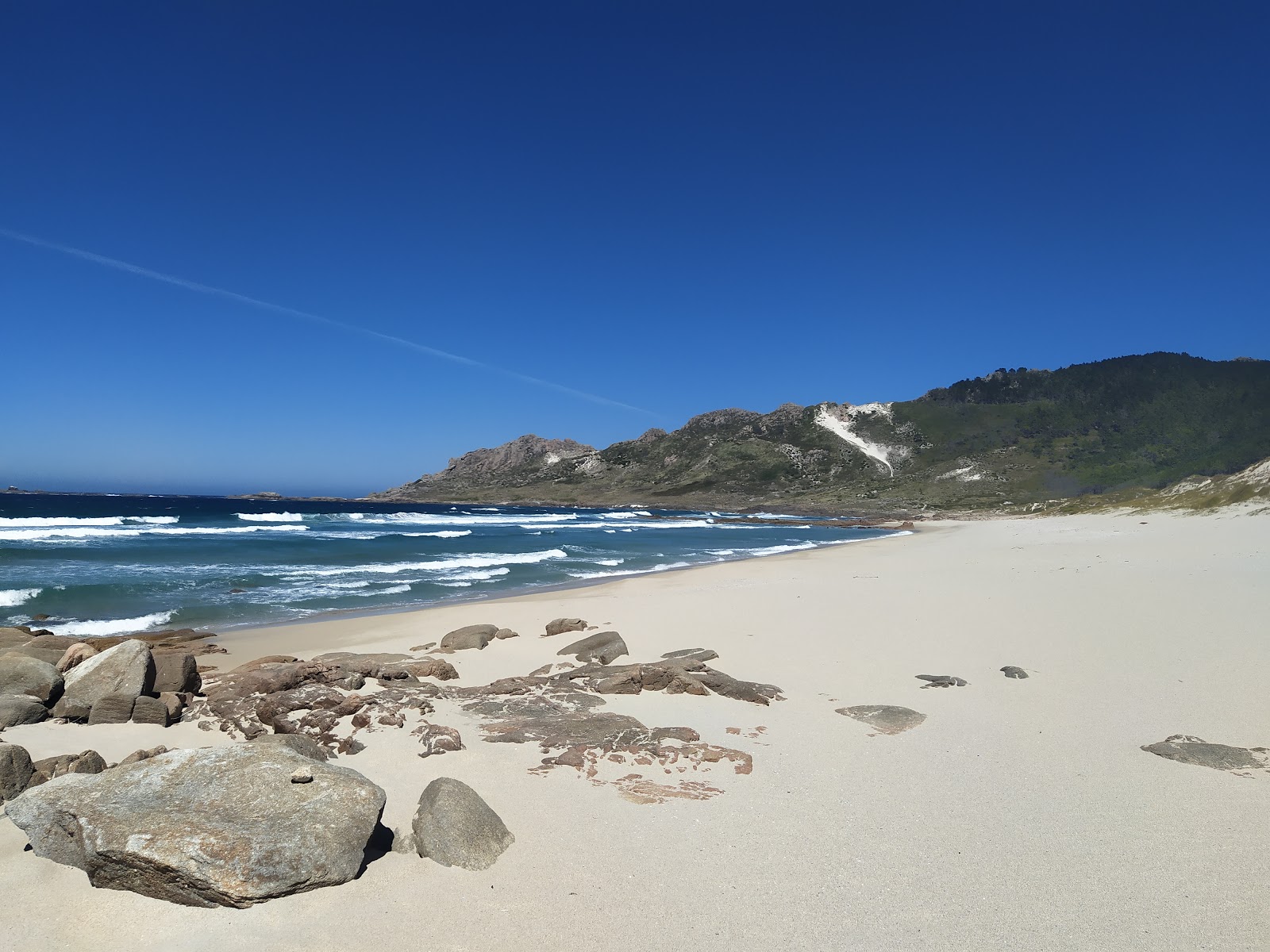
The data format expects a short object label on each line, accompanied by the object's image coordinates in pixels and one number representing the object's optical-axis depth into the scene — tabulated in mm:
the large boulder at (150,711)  6684
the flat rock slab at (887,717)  6516
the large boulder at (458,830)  4031
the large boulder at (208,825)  3523
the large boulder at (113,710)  6629
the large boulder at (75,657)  8242
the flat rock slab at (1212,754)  5297
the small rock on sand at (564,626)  12227
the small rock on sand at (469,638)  11031
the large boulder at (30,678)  6797
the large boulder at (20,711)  6371
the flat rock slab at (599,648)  9820
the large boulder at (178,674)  7570
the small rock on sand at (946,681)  8031
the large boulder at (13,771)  4586
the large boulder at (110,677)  6797
